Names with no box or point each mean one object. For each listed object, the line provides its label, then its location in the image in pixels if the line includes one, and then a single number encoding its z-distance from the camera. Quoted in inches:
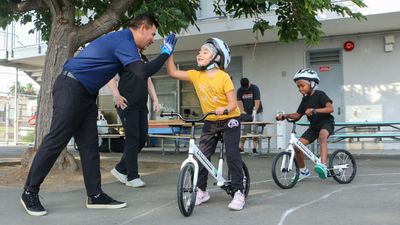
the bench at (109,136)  556.1
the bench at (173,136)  479.8
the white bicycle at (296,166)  254.4
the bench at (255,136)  446.9
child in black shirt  267.6
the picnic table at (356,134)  418.6
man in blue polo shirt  193.6
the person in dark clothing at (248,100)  500.7
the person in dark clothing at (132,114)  259.4
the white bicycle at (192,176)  185.0
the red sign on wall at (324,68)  579.5
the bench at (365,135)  414.9
